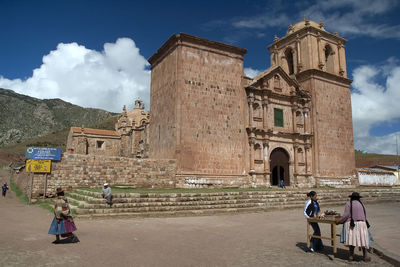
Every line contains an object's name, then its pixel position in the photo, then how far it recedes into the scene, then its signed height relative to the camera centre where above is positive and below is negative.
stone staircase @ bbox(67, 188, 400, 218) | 10.88 -1.15
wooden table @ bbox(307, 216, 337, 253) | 5.98 -0.95
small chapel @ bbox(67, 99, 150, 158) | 32.62 +3.88
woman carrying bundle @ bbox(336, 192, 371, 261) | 5.58 -0.89
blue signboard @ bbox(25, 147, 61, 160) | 15.05 +1.01
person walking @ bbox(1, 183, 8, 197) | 21.17 -1.24
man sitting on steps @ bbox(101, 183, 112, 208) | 10.91 -0.70
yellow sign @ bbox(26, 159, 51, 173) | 14.95 +0.39
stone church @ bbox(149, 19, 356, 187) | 19.14 +4.47
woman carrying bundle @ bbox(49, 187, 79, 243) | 6.78 -1.10
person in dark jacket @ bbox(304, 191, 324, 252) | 6.36 -0.78
